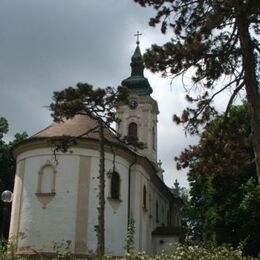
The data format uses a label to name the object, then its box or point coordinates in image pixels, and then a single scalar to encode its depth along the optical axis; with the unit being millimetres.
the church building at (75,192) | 28875
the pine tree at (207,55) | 15031
